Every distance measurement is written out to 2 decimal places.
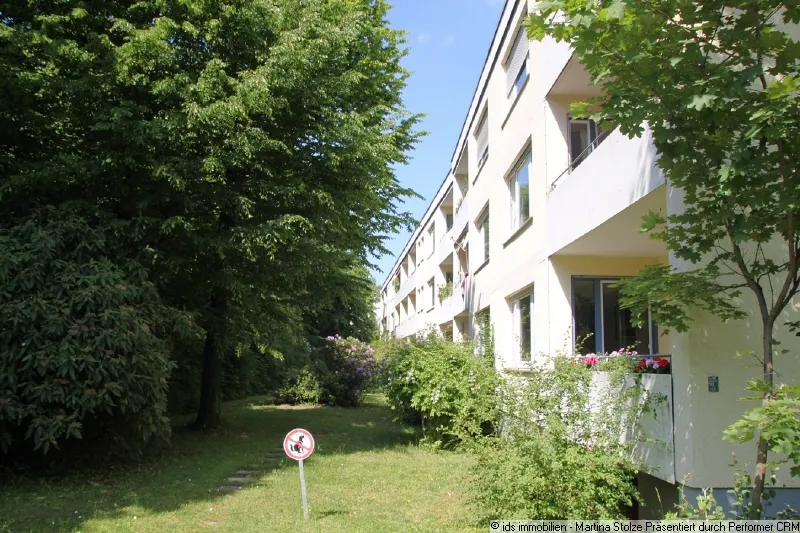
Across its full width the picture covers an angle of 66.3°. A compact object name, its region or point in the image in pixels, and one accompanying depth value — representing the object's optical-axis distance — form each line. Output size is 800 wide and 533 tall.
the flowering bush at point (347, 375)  23.89
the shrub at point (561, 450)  5.88
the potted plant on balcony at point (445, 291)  24.97
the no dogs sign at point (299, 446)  7.35
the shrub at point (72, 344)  8.63
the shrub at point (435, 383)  12.38
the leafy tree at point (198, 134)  10.78
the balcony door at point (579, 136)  10.53
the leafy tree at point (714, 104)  3.86
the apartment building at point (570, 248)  5.45
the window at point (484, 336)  14.20
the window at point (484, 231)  17.52
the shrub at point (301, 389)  23.89
